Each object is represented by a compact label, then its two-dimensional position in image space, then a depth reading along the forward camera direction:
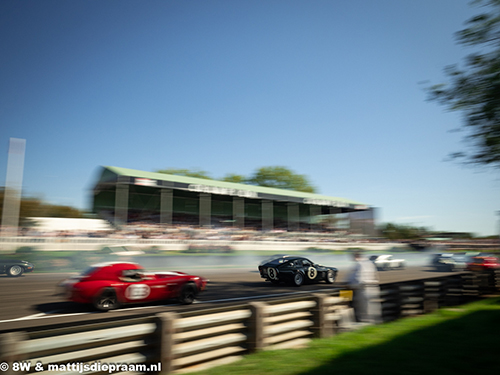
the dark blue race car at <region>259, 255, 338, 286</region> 15.21
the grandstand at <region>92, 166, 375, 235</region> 30.89
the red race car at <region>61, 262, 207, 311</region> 8.70
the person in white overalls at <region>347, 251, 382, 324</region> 6.90
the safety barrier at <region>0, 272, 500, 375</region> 3.18
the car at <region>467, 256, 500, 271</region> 18.73
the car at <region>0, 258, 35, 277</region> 16.31
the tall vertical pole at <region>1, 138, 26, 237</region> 24.36
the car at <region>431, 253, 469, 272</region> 25.61
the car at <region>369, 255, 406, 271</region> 26.42
